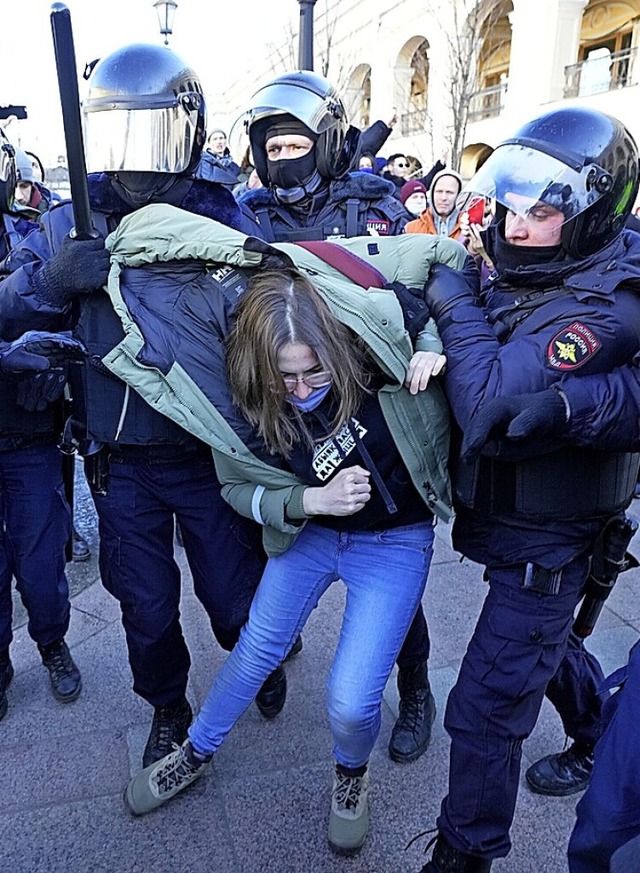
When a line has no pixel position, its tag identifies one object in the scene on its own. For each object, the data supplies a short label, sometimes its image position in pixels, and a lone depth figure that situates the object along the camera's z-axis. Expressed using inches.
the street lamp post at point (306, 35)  212.7
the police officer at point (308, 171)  108.4
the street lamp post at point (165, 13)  321.4
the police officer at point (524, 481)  67.1
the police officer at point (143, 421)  76.7
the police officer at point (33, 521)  95.0
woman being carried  68.7
